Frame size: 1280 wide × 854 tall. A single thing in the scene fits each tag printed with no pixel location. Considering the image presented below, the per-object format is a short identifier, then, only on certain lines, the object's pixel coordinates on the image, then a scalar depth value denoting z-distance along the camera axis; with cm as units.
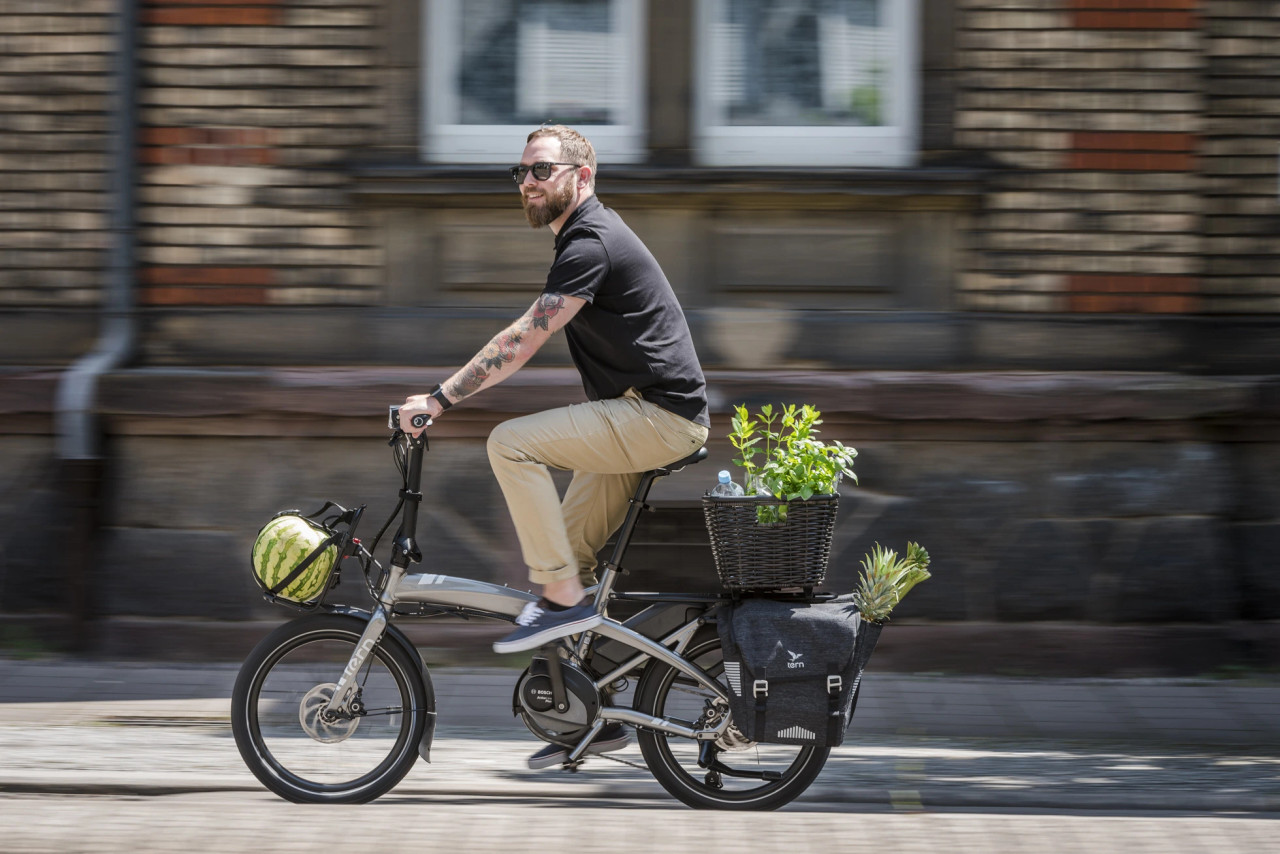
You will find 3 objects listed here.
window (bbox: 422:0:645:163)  1433
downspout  1359
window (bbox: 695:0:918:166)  1427
